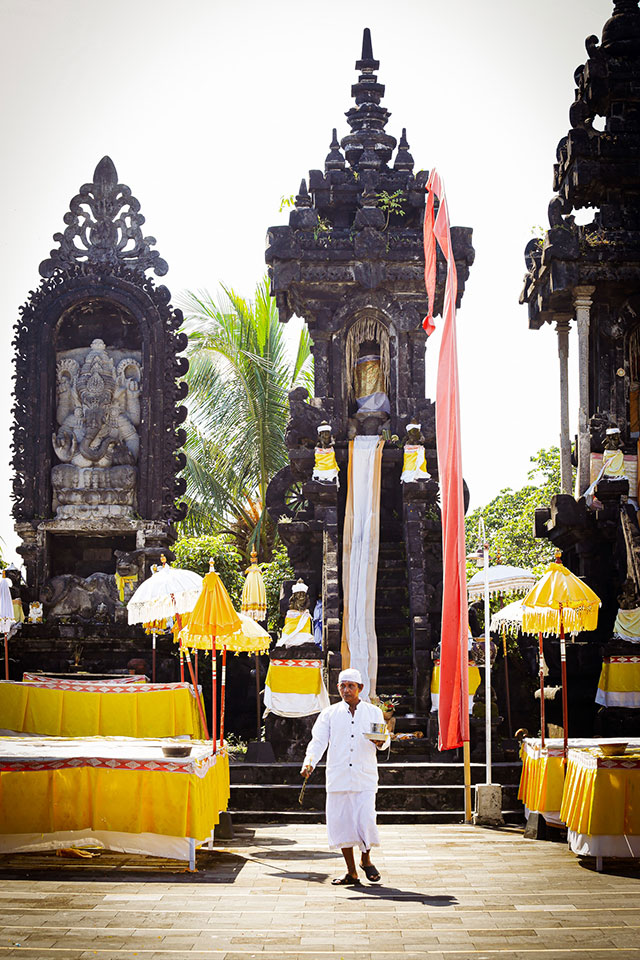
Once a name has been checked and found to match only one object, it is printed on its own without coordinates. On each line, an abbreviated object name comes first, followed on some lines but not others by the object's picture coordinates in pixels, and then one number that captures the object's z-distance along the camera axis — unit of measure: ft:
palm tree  96.43
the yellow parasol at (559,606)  37.91
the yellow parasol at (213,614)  36.86
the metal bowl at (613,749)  33.71
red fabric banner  38.11
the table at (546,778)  36.09
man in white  30.19
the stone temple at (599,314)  62.08
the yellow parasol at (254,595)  58.49
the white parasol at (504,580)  54.70
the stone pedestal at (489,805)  39.45
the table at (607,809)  31.58
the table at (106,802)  31.83
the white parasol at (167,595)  47.65
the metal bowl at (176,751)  33.32
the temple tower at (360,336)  62.39
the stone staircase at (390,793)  41.81
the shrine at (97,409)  65.92
